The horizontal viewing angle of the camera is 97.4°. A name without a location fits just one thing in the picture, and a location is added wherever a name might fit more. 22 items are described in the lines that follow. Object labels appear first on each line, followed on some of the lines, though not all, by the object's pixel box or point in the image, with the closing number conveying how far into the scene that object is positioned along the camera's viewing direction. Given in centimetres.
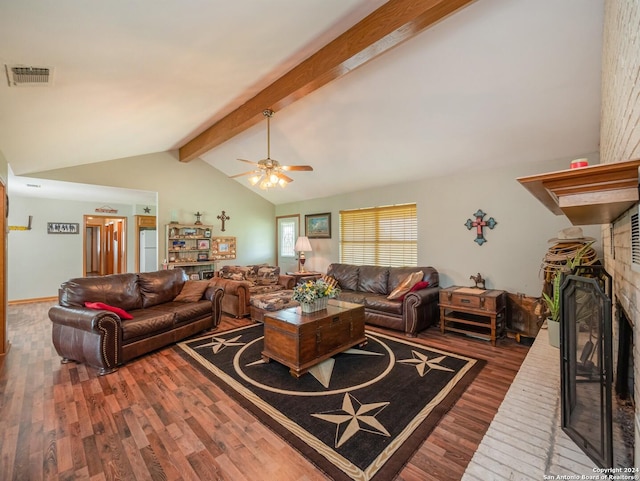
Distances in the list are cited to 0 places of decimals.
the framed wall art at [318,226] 640
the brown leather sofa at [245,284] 479
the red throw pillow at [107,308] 312
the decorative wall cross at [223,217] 667
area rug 183
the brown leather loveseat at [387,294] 395
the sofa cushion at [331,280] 538
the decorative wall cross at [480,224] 418
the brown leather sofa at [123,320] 293
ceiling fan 347
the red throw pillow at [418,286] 419
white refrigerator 722
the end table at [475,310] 365
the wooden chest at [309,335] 283
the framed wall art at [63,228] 648
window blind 514
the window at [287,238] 738
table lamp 635
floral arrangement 321
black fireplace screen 122
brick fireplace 109
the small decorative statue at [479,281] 424
